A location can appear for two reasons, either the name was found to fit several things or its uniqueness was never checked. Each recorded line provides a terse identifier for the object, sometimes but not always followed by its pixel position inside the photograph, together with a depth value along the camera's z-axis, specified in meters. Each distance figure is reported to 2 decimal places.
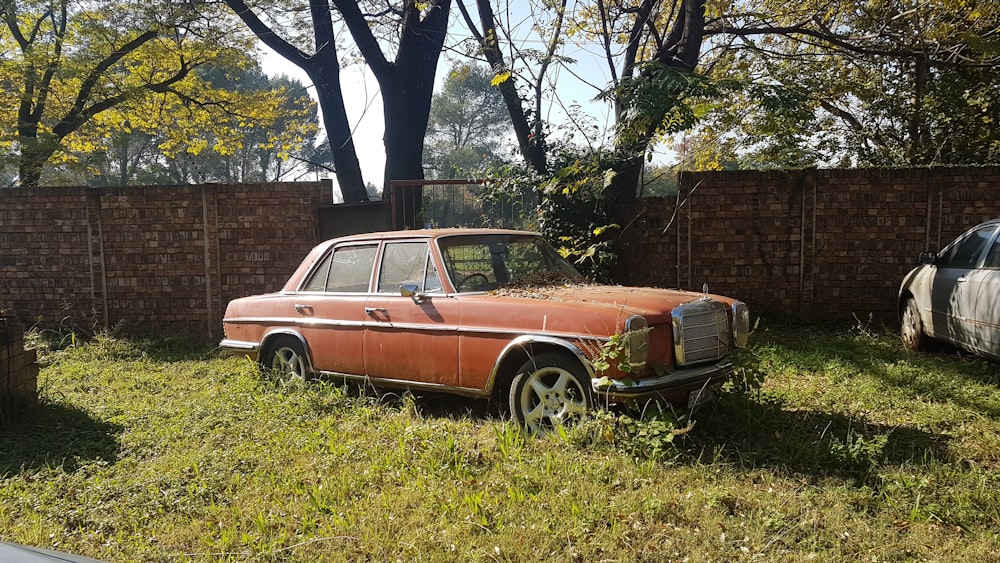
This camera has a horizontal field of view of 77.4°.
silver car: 5.40
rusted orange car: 3.85
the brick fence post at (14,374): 4.87
